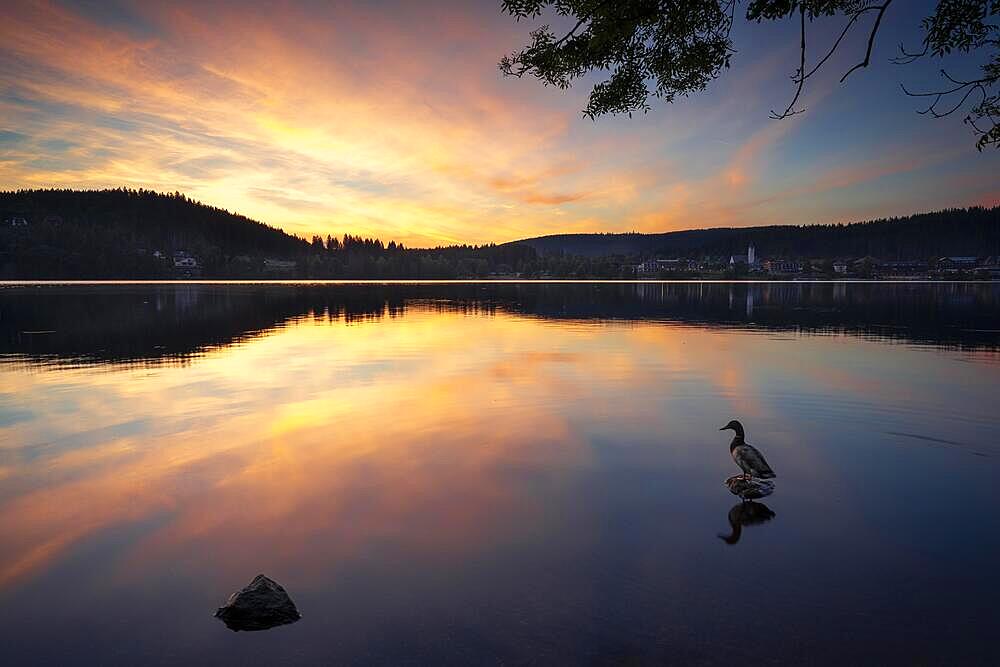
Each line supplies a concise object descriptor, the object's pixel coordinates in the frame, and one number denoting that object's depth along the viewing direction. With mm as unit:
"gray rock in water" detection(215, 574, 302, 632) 8133
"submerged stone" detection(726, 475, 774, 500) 12828
